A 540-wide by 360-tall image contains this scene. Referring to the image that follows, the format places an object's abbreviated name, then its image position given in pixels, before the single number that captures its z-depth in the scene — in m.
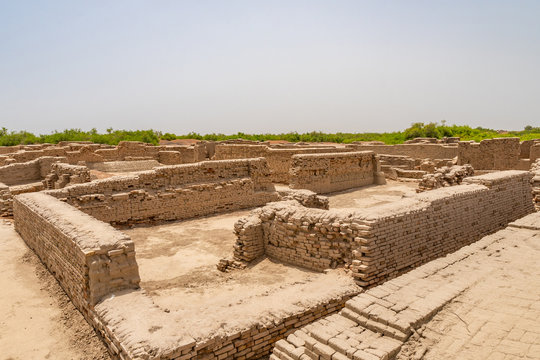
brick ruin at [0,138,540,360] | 4.11
